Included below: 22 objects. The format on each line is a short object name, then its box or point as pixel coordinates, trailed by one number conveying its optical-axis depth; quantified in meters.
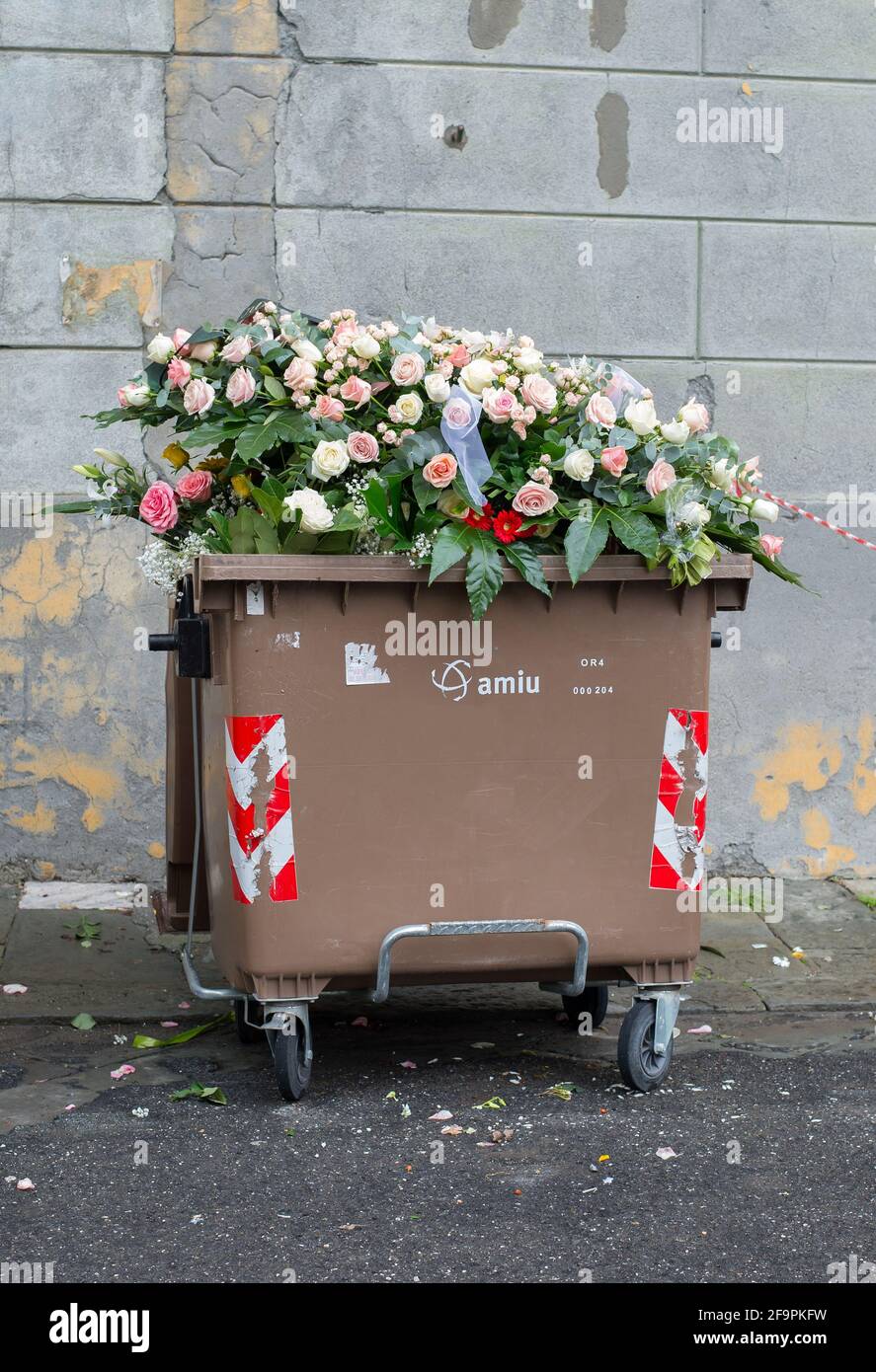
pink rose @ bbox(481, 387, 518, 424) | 3.78
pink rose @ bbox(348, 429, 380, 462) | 3.76
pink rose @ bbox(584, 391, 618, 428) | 3.84
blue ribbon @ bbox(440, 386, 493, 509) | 3.74
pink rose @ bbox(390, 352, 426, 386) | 3.83
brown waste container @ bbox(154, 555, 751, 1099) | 3.83
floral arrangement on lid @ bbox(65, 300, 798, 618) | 3.76
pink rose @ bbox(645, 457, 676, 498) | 3.80
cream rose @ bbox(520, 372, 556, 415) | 3.83
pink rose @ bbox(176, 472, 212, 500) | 3.99
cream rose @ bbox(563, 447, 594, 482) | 3.76
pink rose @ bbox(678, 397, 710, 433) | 3.97
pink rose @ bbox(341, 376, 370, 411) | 3.84
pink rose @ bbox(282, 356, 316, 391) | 3.85
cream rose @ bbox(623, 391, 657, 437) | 3.88
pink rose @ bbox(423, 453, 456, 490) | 3.70
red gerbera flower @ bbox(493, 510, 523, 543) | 3.80
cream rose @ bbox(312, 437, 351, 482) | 3.72
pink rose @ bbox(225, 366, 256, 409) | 3.85
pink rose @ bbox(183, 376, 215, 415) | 3.87
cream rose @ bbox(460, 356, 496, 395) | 3.82
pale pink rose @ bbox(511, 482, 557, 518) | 3.74
